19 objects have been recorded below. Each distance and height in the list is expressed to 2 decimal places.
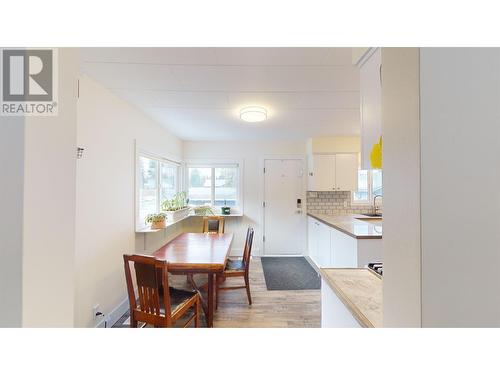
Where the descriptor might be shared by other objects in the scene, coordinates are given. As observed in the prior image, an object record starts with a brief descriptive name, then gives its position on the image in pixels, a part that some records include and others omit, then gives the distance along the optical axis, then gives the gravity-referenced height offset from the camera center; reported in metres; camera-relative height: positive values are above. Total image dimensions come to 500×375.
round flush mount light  2.53 +0.87
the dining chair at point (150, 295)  1.54 -0.77
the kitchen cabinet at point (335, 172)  4.12 +0.32
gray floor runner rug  3.14 -1.36
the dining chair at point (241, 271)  2.50 -0.96
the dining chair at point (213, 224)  3.48 -0.57
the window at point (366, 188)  4.26 +0.02
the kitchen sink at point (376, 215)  3.81 -0.46
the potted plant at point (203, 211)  4.37 -0.44
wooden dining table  1.99 -0.67
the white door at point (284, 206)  4.47 -0.34
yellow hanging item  0.87 +0.13
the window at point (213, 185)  4.59 +0.08
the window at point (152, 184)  2.98 +0.08
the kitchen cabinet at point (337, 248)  2.25 -0.72
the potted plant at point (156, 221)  2.99 -0.44
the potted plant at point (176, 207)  3.53 -0.31
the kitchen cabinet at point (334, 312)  0.96 -0.61
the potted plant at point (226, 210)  4.38 -0.42
